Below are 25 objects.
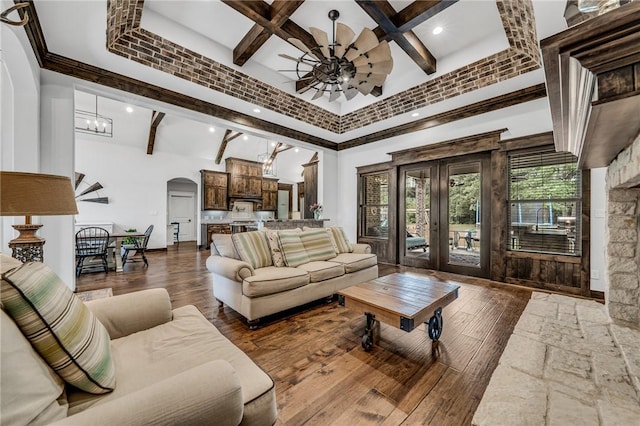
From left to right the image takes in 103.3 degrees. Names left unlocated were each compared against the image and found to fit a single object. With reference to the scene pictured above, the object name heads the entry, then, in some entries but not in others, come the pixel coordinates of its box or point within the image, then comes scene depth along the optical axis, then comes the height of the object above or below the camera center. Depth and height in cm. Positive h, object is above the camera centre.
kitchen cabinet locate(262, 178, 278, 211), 1000 +76
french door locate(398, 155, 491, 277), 439 -4
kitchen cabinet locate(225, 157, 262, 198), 907 +130
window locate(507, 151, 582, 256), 357 +15
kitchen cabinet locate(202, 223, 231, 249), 850 -56
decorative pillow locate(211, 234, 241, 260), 297 -39
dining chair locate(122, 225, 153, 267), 539 -73
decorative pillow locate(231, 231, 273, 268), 293 -42
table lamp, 130 +10
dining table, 499 -65
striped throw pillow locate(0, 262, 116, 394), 80 -39
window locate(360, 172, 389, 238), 582 +18
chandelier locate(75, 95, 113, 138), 581 +223
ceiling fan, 236 +158
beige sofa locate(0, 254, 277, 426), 67 -59
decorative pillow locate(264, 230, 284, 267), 314 -45
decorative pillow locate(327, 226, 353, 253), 411 -46
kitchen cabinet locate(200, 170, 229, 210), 861 +80
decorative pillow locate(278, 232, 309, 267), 321 -48
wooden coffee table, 191 -73
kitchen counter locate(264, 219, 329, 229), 566 -25
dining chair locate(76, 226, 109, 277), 454 -66
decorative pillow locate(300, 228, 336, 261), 352 -46
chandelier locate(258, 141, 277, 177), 877 +191
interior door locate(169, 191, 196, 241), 942 +3
